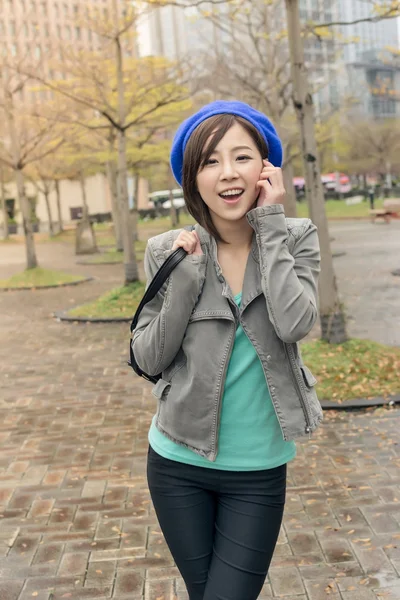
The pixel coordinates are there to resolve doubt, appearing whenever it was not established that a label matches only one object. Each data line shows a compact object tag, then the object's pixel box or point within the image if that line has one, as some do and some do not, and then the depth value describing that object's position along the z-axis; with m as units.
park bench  32.59
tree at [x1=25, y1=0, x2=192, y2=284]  13.45
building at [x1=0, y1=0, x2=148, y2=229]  14.30
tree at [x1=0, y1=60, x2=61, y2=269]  17.39
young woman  2.01
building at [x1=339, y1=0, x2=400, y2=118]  74.75
